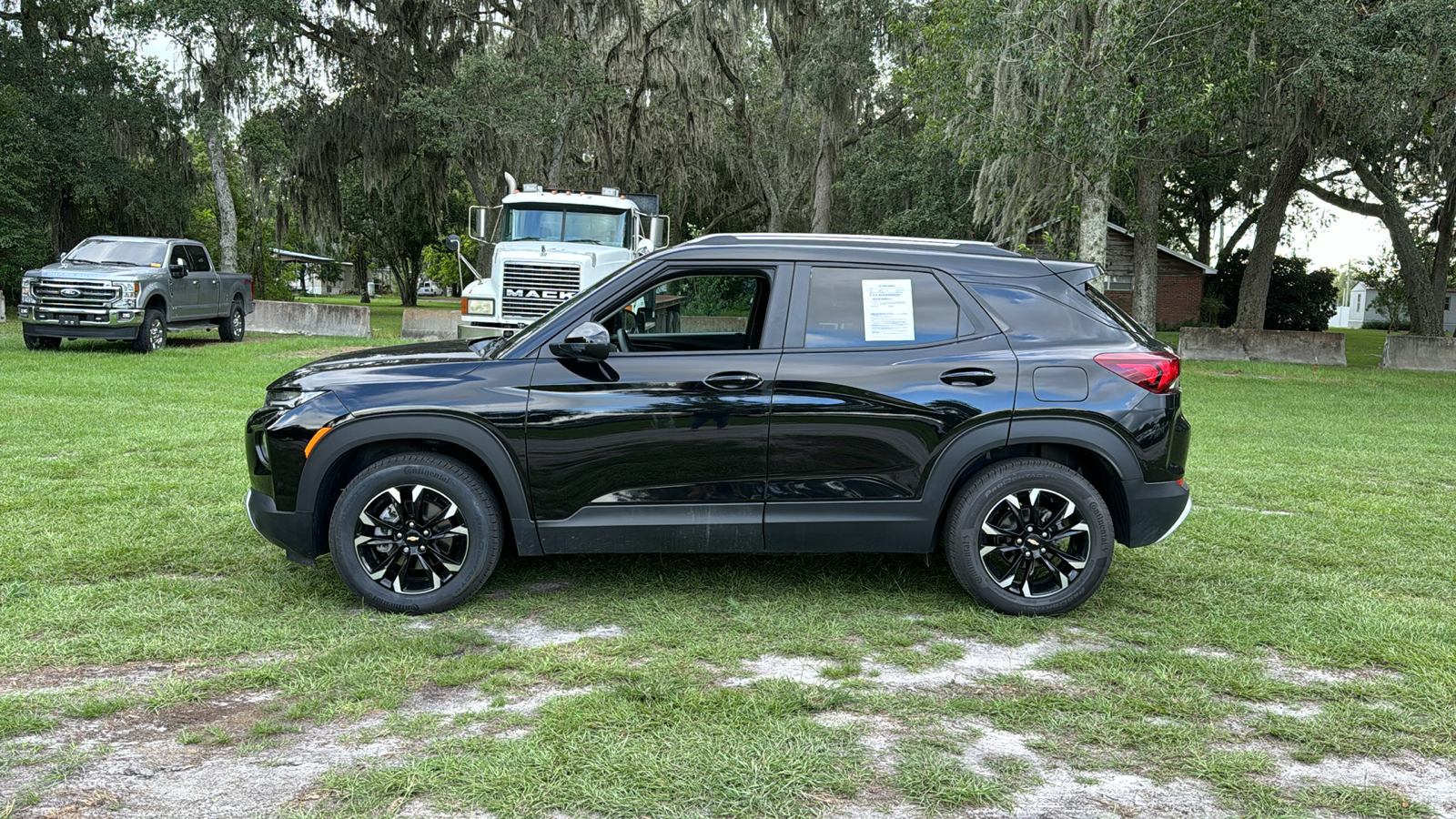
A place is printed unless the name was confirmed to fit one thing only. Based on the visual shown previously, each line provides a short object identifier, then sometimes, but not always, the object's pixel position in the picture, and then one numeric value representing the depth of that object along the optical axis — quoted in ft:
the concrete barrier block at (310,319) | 75.77
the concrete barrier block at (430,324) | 72.95
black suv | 15.93
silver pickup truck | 55.21
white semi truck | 52.65
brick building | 138.92
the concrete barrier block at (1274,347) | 73.15
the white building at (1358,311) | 264.93
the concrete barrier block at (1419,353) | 70.38
